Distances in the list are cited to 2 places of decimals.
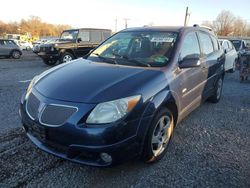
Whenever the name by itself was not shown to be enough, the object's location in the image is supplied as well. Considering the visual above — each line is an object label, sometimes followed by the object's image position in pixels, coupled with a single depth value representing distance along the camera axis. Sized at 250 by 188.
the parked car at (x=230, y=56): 7.58
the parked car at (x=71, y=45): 9.63
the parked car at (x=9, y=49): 12.89
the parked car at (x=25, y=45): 22.98
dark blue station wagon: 1.89
